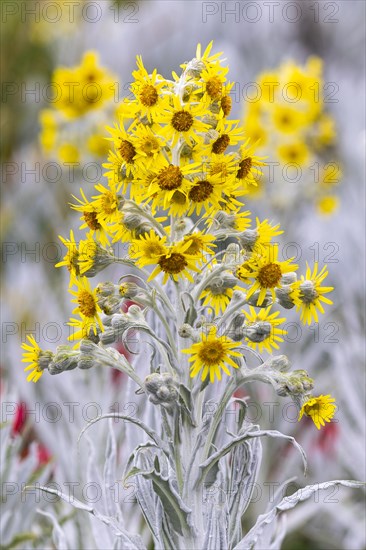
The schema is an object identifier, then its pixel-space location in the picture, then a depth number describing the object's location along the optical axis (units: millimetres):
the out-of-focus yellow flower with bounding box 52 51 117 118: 2351
